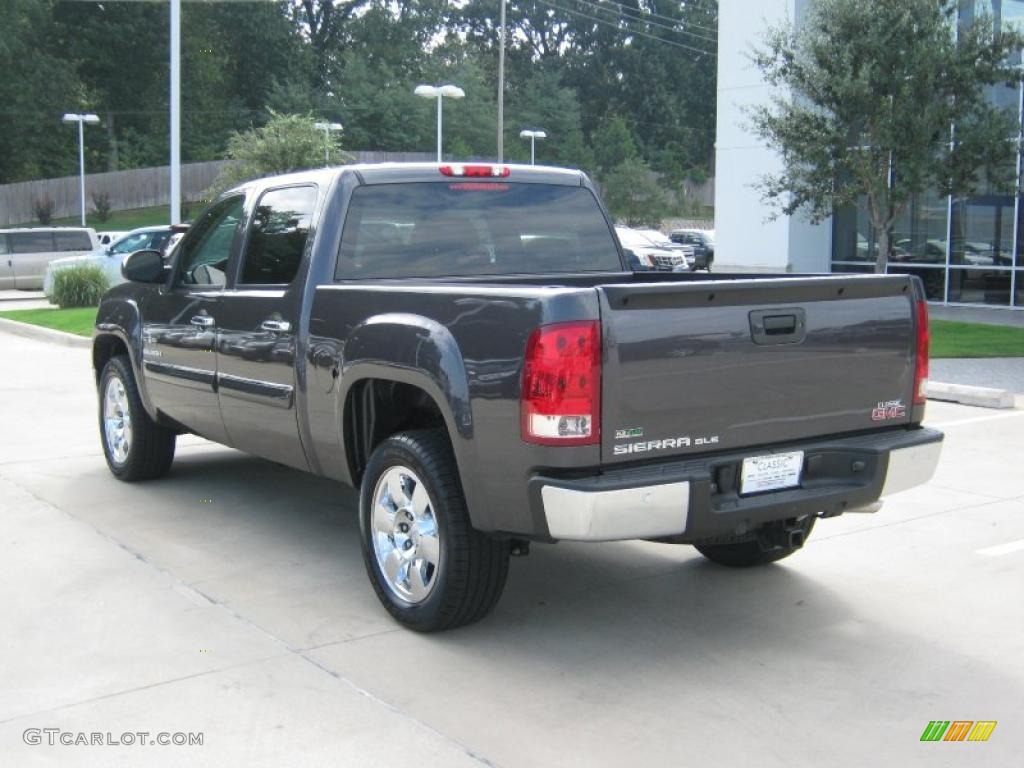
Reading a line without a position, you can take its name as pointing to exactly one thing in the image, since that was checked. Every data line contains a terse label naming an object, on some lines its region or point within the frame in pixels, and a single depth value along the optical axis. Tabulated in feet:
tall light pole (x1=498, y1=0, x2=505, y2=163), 109.91
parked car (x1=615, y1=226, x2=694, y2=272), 93.16
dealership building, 74.54
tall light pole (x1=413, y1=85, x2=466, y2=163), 100.63
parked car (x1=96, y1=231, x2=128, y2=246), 116.37
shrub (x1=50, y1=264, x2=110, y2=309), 76.59
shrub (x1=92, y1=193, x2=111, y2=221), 187.11
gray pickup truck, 14.07
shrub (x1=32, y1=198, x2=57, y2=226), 184.14
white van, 107.45
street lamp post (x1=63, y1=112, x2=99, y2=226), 160.86
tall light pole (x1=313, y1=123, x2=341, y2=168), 105.50
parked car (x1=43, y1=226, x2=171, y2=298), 89.53
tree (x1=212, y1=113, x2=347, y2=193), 103.04
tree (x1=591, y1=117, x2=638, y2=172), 232.12
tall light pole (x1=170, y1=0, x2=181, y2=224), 71.10
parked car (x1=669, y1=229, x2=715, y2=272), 126.52
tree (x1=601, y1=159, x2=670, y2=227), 203.00
